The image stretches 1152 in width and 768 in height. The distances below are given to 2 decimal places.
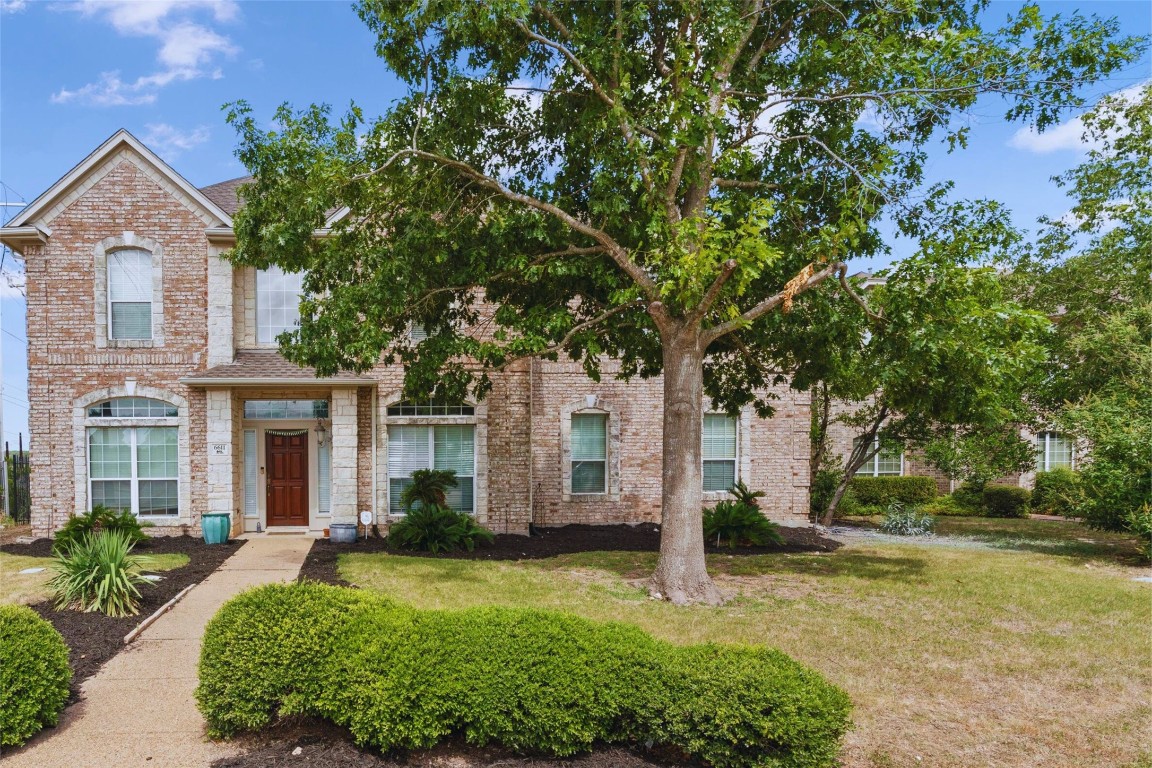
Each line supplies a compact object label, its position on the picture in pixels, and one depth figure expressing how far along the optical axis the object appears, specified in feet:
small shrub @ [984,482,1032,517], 73.46
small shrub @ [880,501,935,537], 58.85
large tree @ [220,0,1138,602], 30.73
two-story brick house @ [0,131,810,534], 46.60
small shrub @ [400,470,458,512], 47.42
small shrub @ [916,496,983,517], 74.90
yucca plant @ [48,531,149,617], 27.91
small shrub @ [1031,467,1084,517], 68.64
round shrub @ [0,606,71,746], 16.78
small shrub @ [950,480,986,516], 75.36
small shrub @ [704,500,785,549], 48.16
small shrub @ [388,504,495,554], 44.37
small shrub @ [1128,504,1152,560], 41.45
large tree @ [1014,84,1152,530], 44.21
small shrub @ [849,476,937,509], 73.15
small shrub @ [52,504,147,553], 38.50
